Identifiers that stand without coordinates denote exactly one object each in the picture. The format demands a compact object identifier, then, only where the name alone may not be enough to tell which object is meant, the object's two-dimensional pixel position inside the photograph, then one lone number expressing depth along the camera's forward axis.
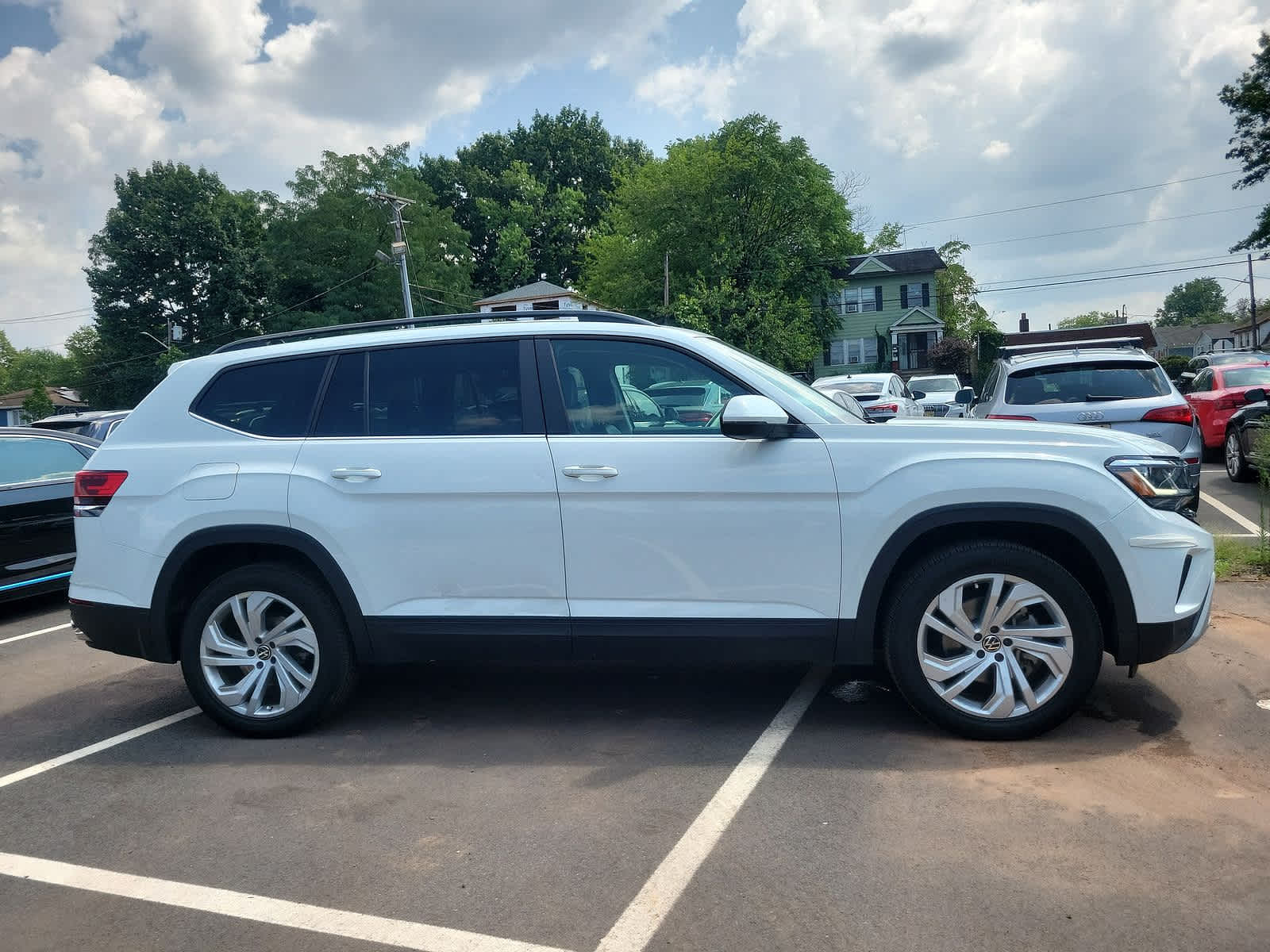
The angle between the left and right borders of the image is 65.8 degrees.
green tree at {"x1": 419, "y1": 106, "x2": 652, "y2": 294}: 67.56
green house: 59.69
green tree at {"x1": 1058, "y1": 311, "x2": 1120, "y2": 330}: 146.00
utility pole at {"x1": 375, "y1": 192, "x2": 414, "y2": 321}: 33.38
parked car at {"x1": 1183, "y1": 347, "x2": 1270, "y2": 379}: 15.63
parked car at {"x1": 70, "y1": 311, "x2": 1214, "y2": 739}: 4.03
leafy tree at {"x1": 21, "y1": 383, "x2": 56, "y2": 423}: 71.88
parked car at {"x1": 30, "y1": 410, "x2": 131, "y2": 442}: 13.68
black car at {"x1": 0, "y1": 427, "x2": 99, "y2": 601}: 7.80
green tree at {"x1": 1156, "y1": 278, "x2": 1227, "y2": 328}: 165.25
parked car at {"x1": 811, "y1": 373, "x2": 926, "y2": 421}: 15.67
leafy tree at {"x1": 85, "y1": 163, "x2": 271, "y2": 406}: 55.38
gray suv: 7.89
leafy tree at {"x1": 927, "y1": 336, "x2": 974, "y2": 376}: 56.34
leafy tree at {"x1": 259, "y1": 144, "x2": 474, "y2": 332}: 54.59
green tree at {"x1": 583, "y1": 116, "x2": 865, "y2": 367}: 43.25
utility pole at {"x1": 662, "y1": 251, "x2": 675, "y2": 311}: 42.78
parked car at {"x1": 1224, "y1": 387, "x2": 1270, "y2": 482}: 11.32
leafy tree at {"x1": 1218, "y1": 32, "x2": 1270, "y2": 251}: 33.31
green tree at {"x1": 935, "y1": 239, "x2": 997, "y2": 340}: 79.88
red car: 13.38
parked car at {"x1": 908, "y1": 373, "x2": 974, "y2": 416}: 20.19
